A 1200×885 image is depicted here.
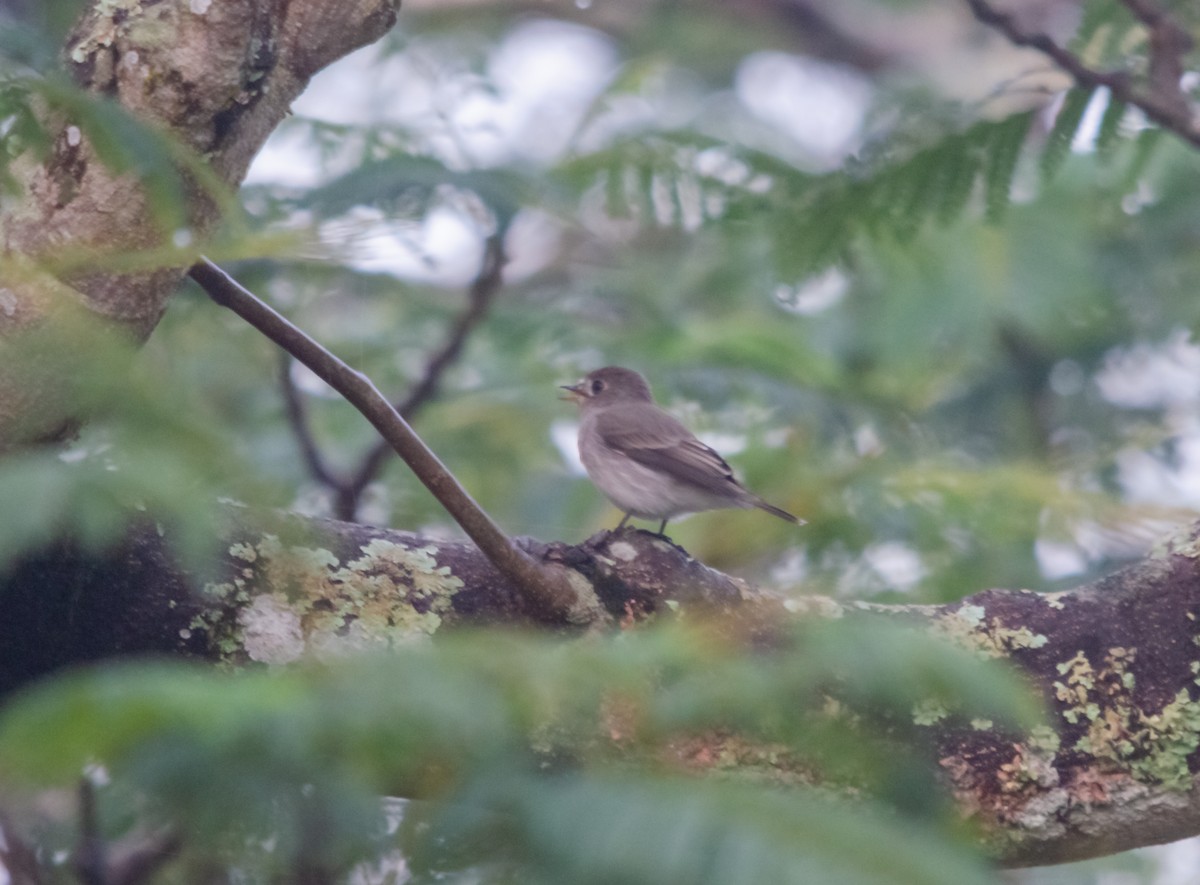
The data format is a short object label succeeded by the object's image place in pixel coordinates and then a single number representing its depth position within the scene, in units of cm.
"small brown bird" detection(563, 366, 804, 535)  1065
